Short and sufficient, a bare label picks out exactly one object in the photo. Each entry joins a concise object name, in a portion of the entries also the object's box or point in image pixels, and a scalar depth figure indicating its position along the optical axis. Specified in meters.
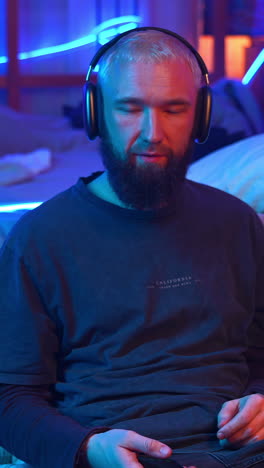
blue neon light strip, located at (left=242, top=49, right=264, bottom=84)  5.24
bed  2.48
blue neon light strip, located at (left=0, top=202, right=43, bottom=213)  2.73
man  1.87
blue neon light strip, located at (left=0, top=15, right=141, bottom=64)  6.17
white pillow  2.47
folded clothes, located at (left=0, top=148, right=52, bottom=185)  3.52
